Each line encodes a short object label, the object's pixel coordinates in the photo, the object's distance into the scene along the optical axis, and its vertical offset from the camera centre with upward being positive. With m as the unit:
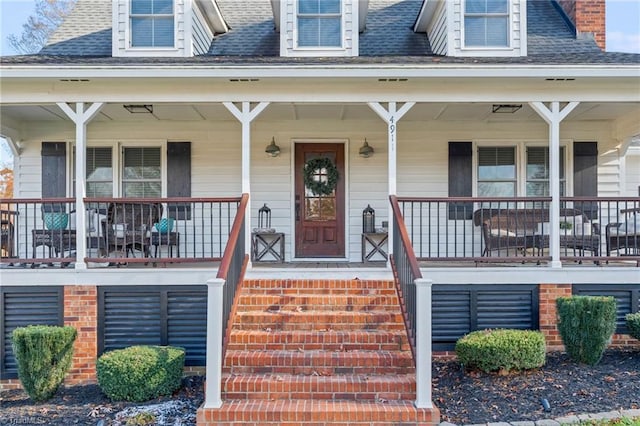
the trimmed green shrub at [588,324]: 5.13 -1.24
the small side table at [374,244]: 7.54 -0.48
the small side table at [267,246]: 7.47 -0.52
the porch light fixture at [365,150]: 7.84 +1.12
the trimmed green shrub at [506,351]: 4.98 -1.49
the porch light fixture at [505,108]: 6.97 +1.69
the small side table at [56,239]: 6.10 -0.33
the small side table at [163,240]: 7.14 -0.39
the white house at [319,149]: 5.81 +1.14
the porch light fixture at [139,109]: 7.07 +1.68
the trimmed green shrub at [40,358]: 4.93 -1.56
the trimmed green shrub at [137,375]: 4.74 -1.67
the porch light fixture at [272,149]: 7.79 +1.13
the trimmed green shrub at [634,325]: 5.59 -1.35
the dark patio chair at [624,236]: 6.50 -0.29
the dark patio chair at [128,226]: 6.07 -0.14
